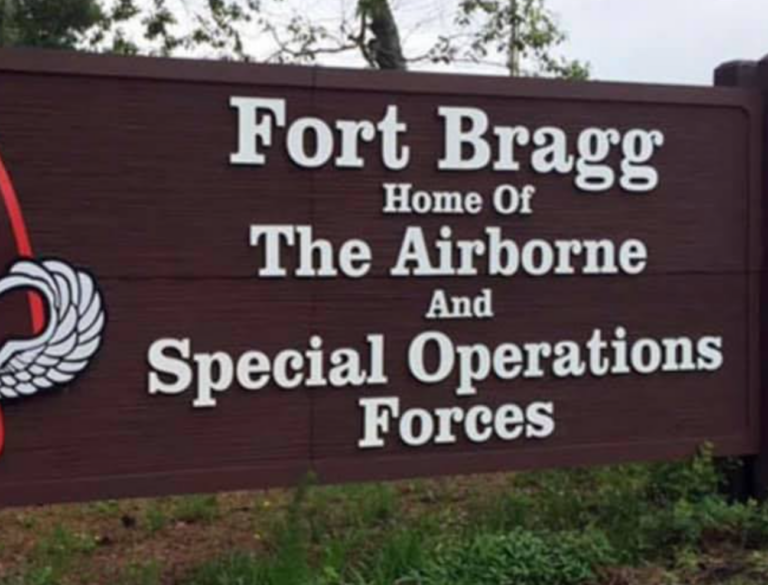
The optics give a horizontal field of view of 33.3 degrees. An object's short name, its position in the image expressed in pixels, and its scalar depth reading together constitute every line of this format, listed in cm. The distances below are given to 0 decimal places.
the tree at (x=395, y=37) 1170
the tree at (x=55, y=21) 1645
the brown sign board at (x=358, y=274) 452
